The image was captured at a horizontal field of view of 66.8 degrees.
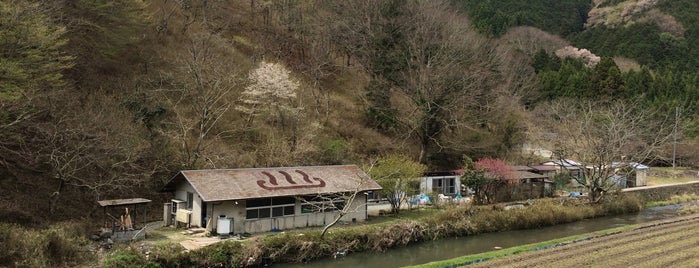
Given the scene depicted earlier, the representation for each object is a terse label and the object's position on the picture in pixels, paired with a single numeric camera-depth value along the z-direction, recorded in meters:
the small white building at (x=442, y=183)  31.98
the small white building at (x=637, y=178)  40.56
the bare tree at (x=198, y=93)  28.22
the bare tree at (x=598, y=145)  30.55
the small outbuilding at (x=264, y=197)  21.25
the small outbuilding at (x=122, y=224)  19.25
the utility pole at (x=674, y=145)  49.79
